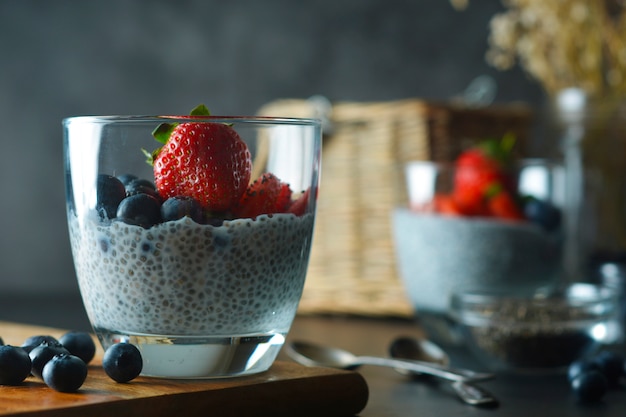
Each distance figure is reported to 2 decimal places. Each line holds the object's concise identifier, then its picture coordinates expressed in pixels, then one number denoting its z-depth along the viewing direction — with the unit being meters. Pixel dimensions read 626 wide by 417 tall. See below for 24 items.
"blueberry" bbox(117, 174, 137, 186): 0.45
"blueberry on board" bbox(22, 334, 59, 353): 0.48
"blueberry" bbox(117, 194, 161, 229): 0.44
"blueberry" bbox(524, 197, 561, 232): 0.68
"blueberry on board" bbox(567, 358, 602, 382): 0.53
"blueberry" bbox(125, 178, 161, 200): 0.45
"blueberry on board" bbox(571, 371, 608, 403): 0.51
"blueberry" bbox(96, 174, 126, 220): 0.45
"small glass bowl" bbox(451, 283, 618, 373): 0.57
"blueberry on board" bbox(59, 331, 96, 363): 0.49
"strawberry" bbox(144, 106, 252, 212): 0.45
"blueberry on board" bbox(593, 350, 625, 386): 0.55
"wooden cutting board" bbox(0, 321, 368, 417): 0.42
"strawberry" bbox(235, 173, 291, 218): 0.45
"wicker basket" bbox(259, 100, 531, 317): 0.77
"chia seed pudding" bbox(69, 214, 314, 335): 0.45
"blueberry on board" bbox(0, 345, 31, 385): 0.45
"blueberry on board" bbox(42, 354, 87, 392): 0.43
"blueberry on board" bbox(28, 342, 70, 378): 0.46
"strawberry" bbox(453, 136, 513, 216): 0.68
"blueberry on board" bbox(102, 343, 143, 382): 0.45
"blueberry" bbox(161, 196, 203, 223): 0.44
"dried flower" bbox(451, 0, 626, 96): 0.80
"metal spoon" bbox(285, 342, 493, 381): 0.52
